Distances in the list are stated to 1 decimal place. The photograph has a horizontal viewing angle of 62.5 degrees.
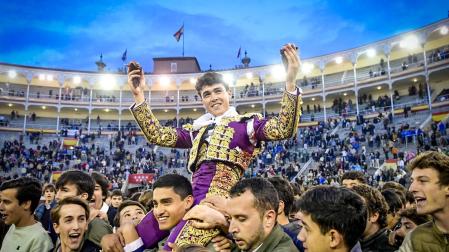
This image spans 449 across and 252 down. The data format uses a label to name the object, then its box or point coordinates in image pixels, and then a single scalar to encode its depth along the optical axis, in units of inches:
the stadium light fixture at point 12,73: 1586.2
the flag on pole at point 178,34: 1719.4
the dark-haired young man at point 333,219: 91.6
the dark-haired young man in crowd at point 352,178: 219.4
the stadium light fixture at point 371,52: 1391.4
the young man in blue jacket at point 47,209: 222.1
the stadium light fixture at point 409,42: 1271.8
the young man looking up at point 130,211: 184.4
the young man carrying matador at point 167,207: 111.3
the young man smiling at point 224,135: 115.6
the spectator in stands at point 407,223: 148.9
